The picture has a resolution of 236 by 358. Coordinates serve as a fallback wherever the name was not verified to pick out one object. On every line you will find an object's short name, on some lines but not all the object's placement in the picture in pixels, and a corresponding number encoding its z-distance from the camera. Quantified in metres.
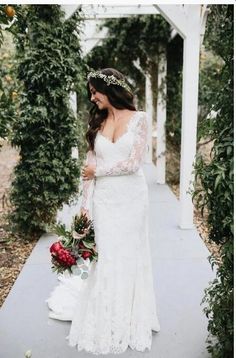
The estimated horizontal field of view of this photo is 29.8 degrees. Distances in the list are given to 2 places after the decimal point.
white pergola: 5.37
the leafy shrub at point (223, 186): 2.40
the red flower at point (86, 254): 3.04
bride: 3.03
